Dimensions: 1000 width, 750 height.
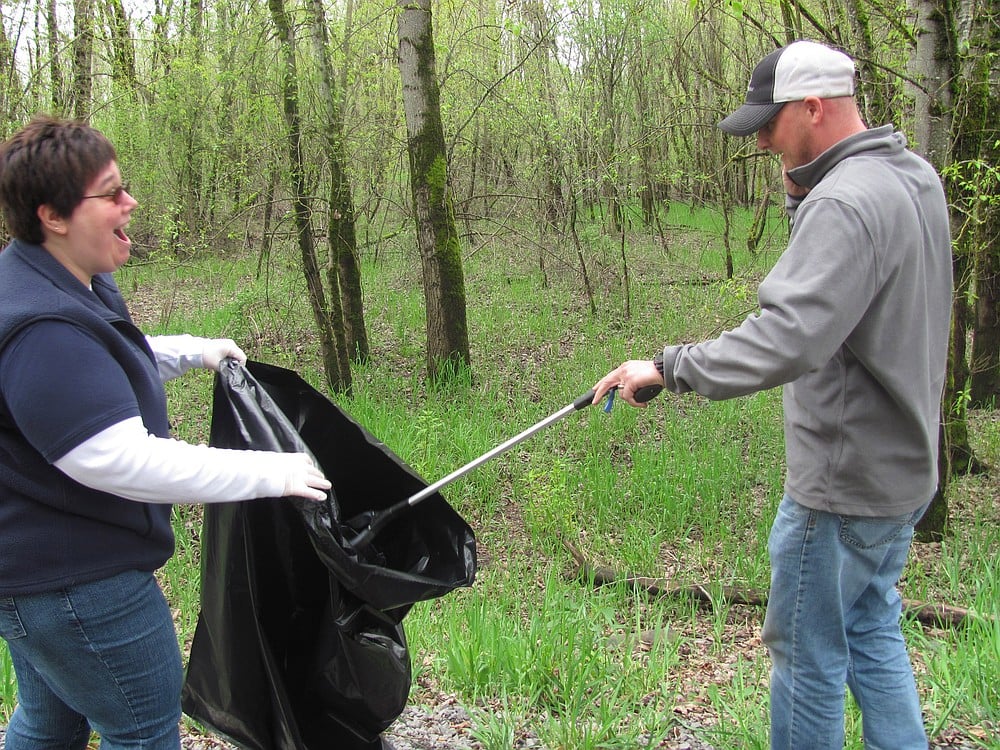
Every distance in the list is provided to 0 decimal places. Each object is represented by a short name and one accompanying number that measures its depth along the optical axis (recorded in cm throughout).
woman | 164
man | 194
